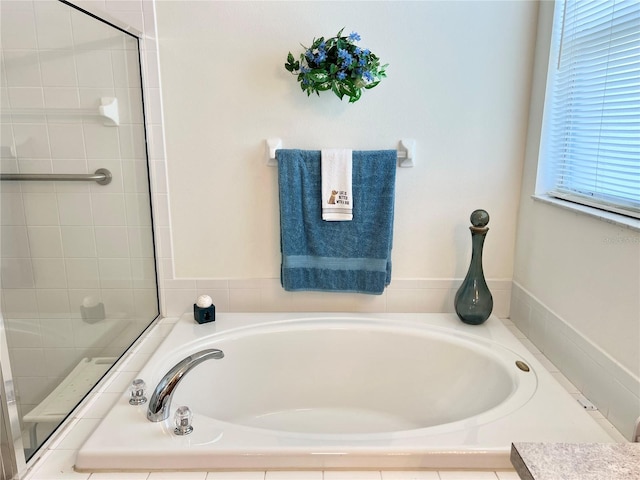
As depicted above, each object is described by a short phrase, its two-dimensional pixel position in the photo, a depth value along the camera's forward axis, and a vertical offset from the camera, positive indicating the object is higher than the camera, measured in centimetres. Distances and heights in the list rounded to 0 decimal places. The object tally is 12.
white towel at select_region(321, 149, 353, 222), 190 -19
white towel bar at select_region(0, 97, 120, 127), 165 +8
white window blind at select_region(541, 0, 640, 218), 135 +9
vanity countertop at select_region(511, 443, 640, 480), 73 -50
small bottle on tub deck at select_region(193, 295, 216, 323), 195 -69
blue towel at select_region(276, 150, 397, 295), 191 -37
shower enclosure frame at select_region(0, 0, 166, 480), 113 -42
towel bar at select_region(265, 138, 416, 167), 192 -6
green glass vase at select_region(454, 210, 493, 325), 188 -59
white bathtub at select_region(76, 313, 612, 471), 119 -78
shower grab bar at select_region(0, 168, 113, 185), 159 -15
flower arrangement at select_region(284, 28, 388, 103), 176 +25
